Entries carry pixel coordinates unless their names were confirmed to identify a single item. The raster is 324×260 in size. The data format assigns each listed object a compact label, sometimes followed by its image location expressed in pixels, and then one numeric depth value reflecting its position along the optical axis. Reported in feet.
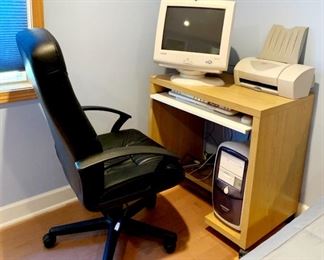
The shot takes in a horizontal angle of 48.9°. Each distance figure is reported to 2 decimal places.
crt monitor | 6.14
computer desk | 5.35
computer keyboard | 5.74
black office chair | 4.04
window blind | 5.72
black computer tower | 5.87
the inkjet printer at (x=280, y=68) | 5.64
